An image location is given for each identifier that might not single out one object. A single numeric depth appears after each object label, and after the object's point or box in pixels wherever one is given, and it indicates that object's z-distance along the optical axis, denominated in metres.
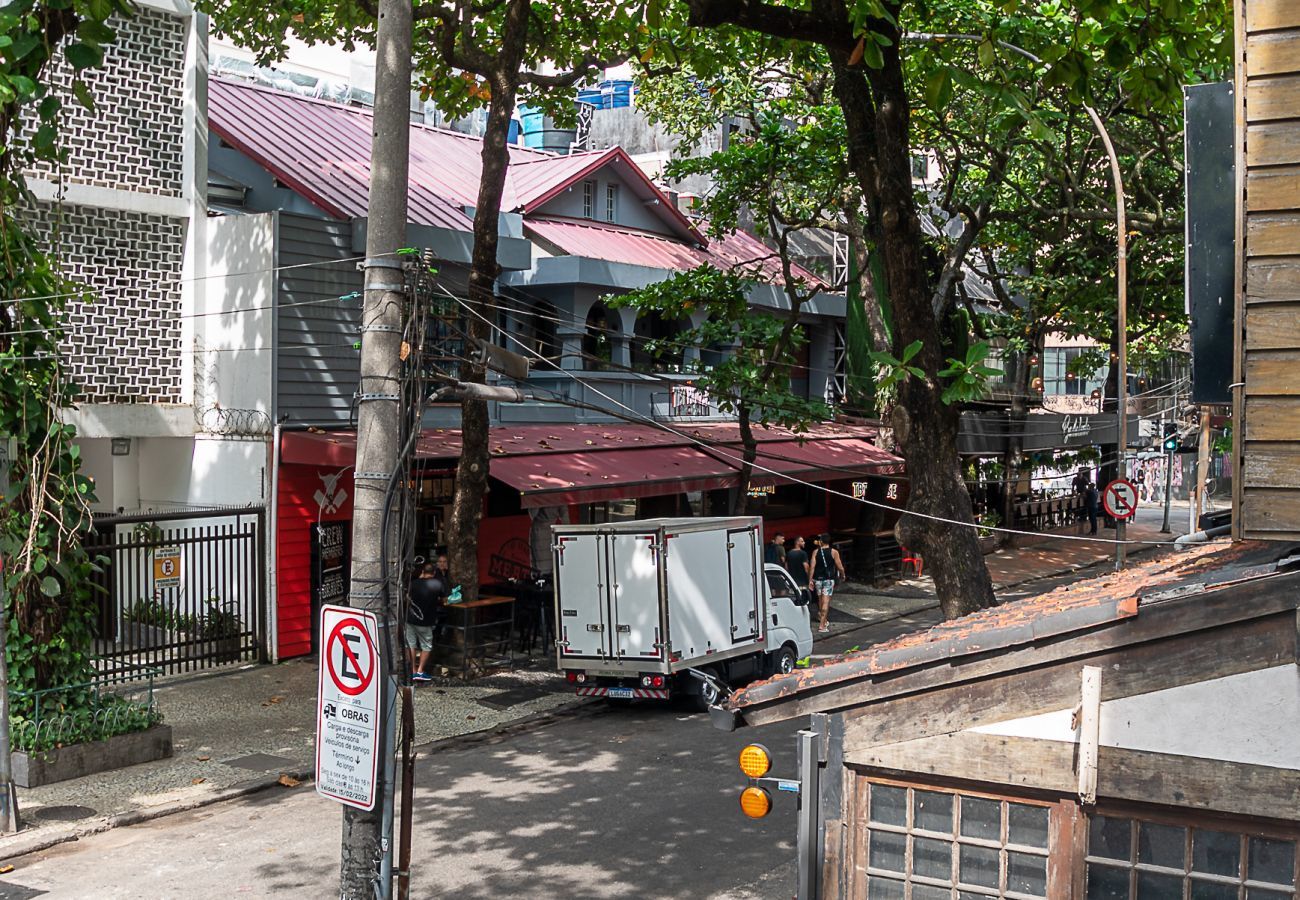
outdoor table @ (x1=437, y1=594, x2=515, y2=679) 19.27
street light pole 19.73
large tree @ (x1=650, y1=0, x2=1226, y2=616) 12.32
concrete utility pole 7.62
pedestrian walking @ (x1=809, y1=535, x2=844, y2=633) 23.91
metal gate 17.92
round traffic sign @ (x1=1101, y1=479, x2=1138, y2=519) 23.80
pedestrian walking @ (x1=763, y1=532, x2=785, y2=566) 23.10
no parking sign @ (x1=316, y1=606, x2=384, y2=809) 7.47
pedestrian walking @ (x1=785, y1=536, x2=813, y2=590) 24.59
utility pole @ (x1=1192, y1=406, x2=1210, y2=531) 26.62
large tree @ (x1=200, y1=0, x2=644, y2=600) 18.02
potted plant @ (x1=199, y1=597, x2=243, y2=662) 19.16
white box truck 16.72
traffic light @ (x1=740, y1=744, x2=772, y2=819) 6.47
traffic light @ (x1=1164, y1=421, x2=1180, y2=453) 36.65
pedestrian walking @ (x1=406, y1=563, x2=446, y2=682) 18.41
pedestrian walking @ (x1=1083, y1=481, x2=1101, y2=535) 42.00
